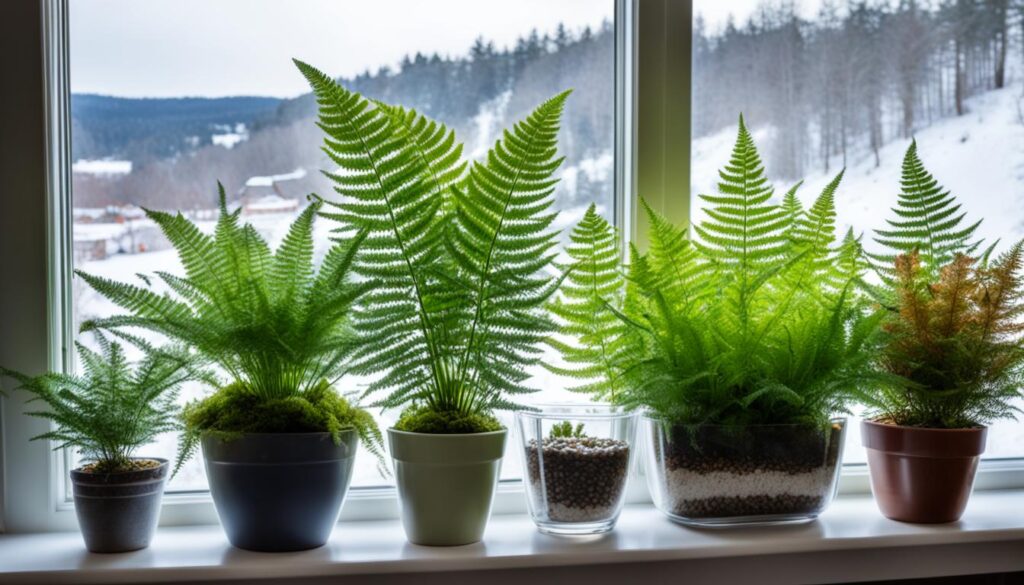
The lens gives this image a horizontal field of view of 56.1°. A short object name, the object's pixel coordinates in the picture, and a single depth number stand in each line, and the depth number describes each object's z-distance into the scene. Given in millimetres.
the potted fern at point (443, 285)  1322
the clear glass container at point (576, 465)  1354
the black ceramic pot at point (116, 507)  1260
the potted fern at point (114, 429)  1263
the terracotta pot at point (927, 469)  1456
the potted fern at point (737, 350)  1376
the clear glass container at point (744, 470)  1393
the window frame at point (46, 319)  1393
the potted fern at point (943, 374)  1450
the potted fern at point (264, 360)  1258
